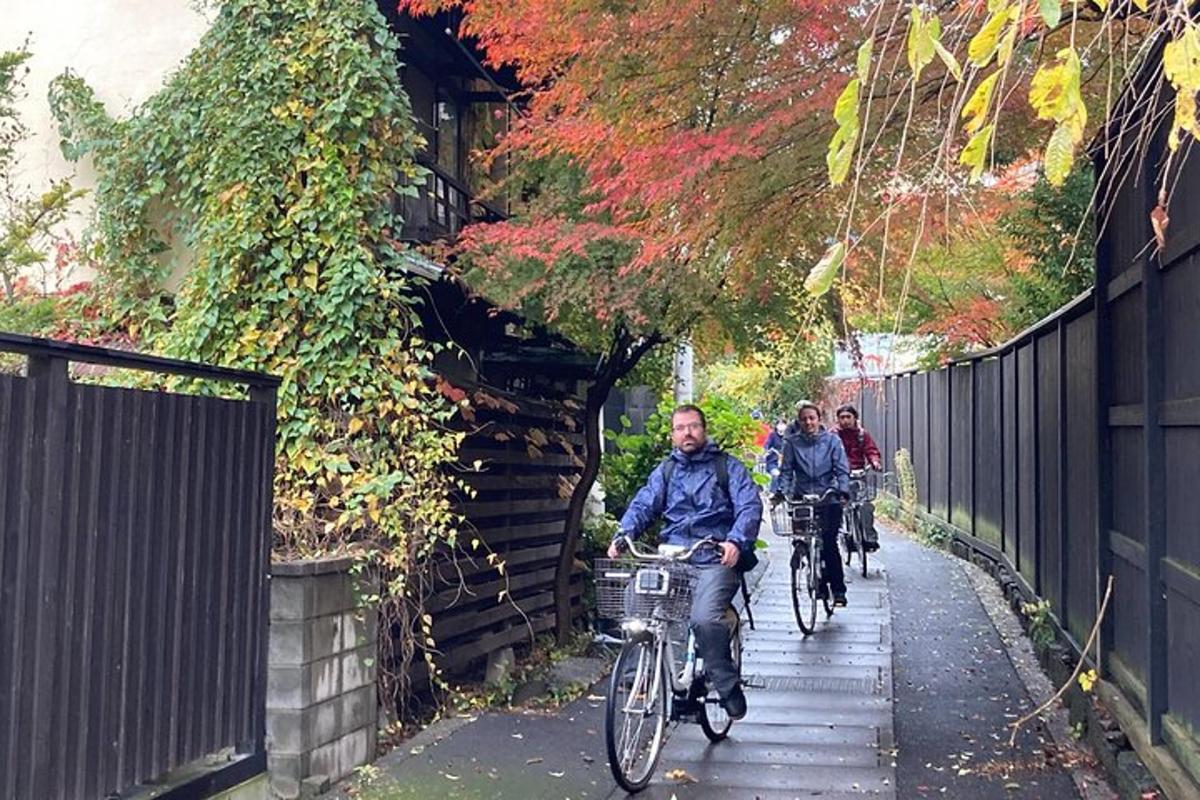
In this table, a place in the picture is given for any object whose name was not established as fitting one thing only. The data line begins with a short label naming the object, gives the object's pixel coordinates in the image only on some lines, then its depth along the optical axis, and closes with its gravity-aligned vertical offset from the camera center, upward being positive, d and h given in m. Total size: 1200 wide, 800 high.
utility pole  14.73 +1.05
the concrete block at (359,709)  6.13 -1.34
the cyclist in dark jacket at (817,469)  10.46 -0.08
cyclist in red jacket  13.30 +0.14
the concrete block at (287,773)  5.66 -1.52
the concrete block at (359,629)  6.17 -0.92
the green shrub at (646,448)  12.07 +0.11
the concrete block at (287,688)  5.72 -1.12
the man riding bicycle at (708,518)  6.27 -0.32
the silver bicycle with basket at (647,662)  5.89 -1.05
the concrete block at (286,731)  5.70 -1.32
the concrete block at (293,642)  5.75 -0.91
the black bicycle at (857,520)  12.85 -0.66
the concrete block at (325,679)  5.81 -1.11
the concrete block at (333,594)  5.87 -0.71
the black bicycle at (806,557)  9.92 -0.82
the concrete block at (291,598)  5.77 -0.70
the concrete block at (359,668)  6.14 -1.12
